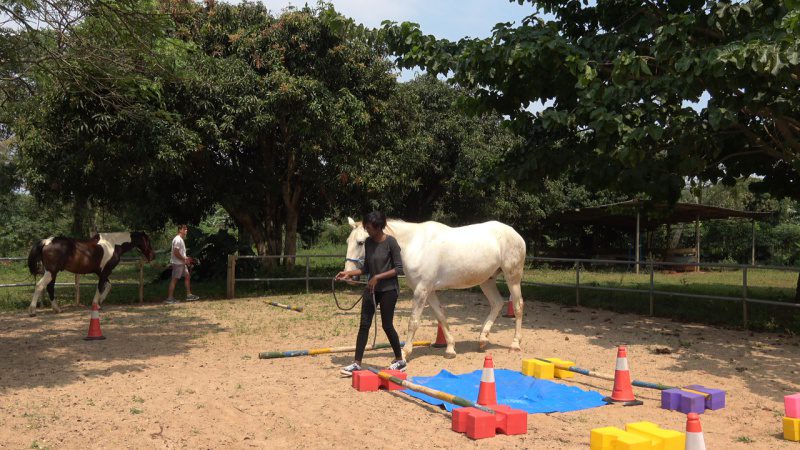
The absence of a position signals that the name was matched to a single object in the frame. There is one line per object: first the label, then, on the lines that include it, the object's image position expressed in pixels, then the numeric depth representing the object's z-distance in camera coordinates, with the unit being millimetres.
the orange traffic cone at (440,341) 8367
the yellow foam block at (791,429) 4591
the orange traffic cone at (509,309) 11813
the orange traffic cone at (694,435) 3225
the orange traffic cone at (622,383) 5645
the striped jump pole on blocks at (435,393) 4938
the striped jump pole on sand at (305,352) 7461
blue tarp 5535
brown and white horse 11398
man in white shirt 13453
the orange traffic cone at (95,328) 8922
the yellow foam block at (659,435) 3951
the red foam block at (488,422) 4625
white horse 7488
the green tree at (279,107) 13938
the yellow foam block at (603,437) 4047
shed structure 23984
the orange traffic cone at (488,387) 5113
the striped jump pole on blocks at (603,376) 5707
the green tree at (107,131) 8086
